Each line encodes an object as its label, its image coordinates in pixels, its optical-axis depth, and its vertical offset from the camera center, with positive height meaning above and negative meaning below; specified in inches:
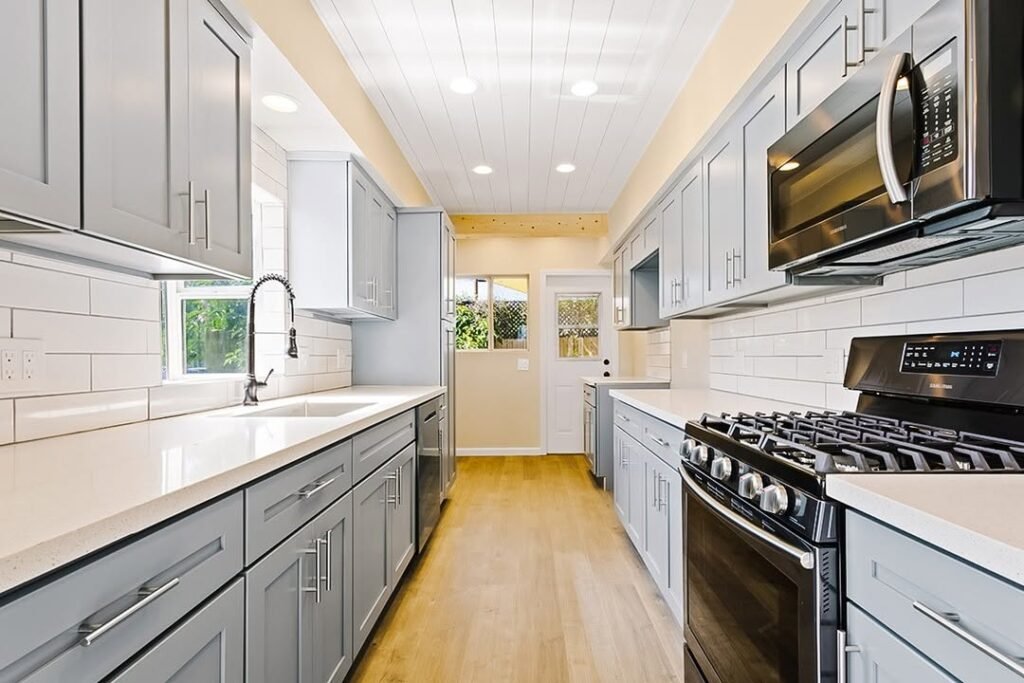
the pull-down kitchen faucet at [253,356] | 98.5 -2.0
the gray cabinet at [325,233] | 120.3 +23.2
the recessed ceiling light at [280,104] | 96.7 +40.7
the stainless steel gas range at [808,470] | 42.3 -11.2
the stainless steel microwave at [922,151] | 40.0 +15.7
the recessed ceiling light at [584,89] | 122.6 +54.5
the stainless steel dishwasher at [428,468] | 124.0 -28.5
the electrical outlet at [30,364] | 56.8 -1.9
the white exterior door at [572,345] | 255.3 -0.5
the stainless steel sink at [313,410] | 99.3 -11.8
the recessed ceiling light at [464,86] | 120.4 +54.3
